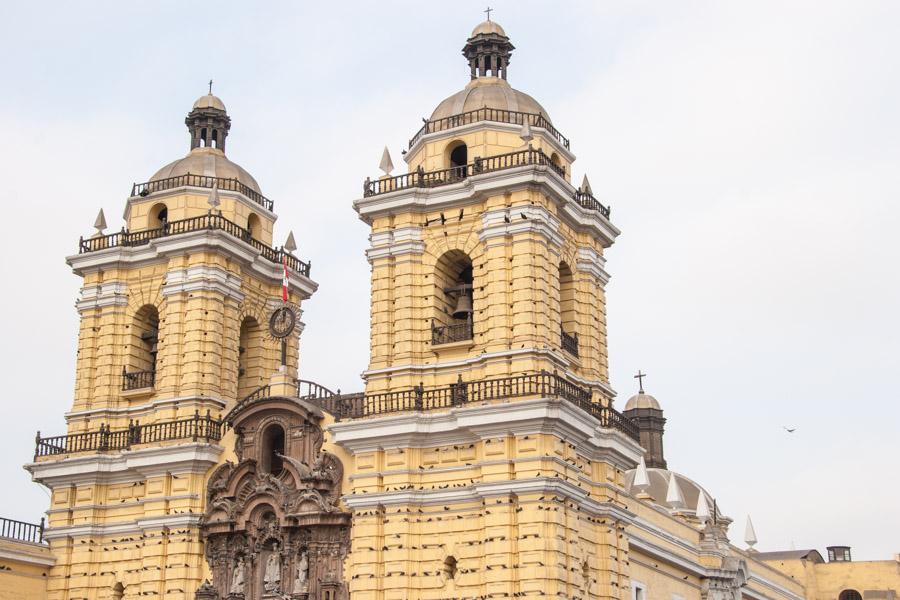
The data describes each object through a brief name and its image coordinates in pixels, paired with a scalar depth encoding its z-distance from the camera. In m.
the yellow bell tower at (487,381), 32.88
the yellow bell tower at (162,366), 37.97
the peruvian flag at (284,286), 39.89
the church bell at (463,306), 36.82
